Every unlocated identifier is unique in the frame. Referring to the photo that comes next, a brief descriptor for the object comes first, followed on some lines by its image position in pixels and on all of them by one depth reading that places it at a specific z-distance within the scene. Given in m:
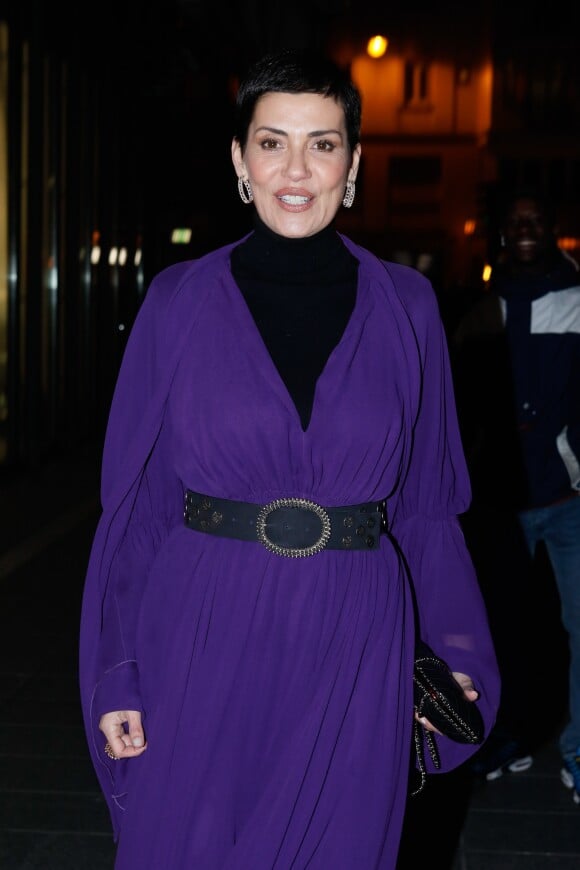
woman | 2.28
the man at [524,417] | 4.45
